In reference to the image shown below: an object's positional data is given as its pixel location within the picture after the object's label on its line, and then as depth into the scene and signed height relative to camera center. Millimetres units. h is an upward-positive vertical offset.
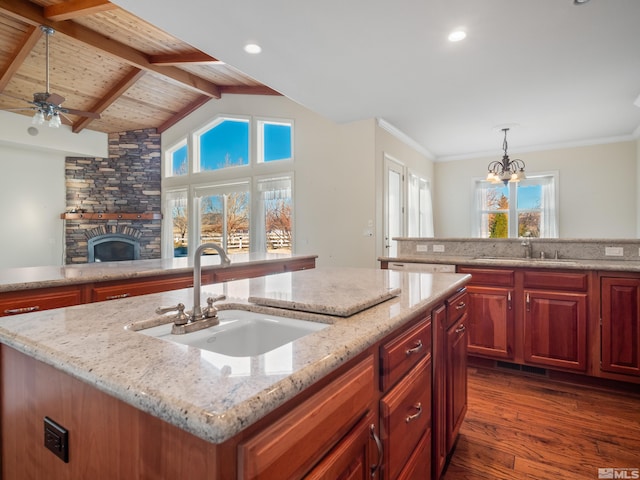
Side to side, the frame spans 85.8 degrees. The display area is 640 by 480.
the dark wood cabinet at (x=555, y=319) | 2621 -650
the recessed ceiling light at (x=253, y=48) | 2785 +1555
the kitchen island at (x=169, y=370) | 535 -254
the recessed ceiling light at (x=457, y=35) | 2604 +1543
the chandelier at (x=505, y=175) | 4543 +820
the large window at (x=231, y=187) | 5734 +941
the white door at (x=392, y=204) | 4898 +482
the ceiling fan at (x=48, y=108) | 3604 +1419
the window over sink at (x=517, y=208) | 6055 +513
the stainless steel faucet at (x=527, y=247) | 3252 -106
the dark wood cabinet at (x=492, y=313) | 2848 -645
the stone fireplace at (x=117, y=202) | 7133 +778
